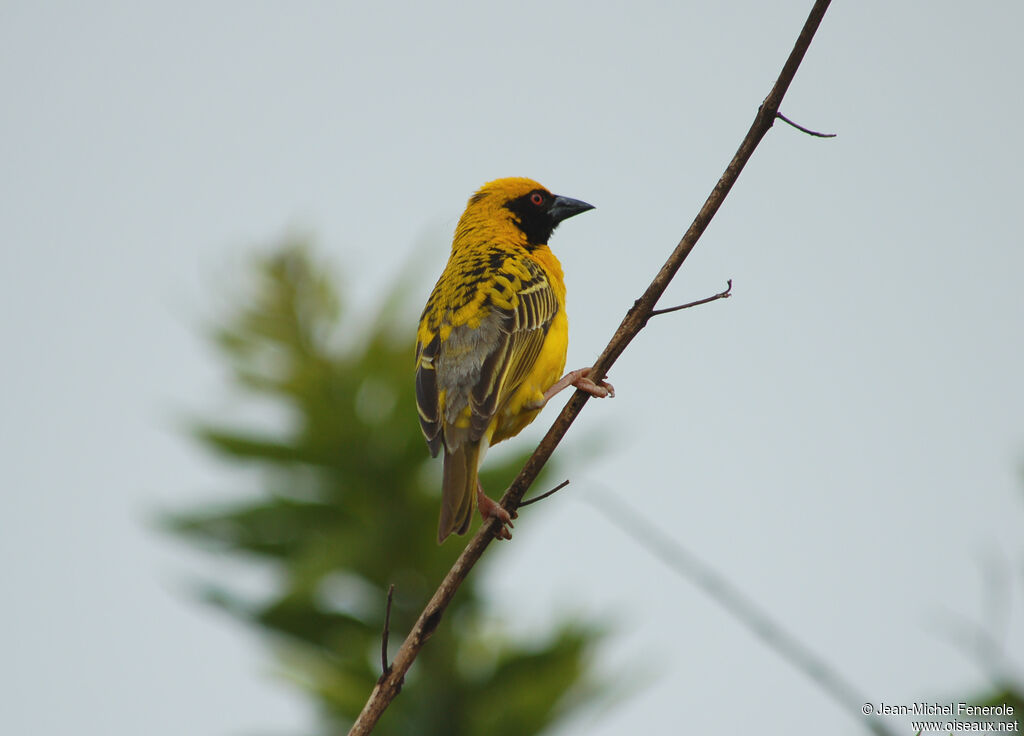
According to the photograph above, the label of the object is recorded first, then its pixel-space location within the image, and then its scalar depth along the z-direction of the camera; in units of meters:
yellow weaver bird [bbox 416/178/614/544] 8.27
